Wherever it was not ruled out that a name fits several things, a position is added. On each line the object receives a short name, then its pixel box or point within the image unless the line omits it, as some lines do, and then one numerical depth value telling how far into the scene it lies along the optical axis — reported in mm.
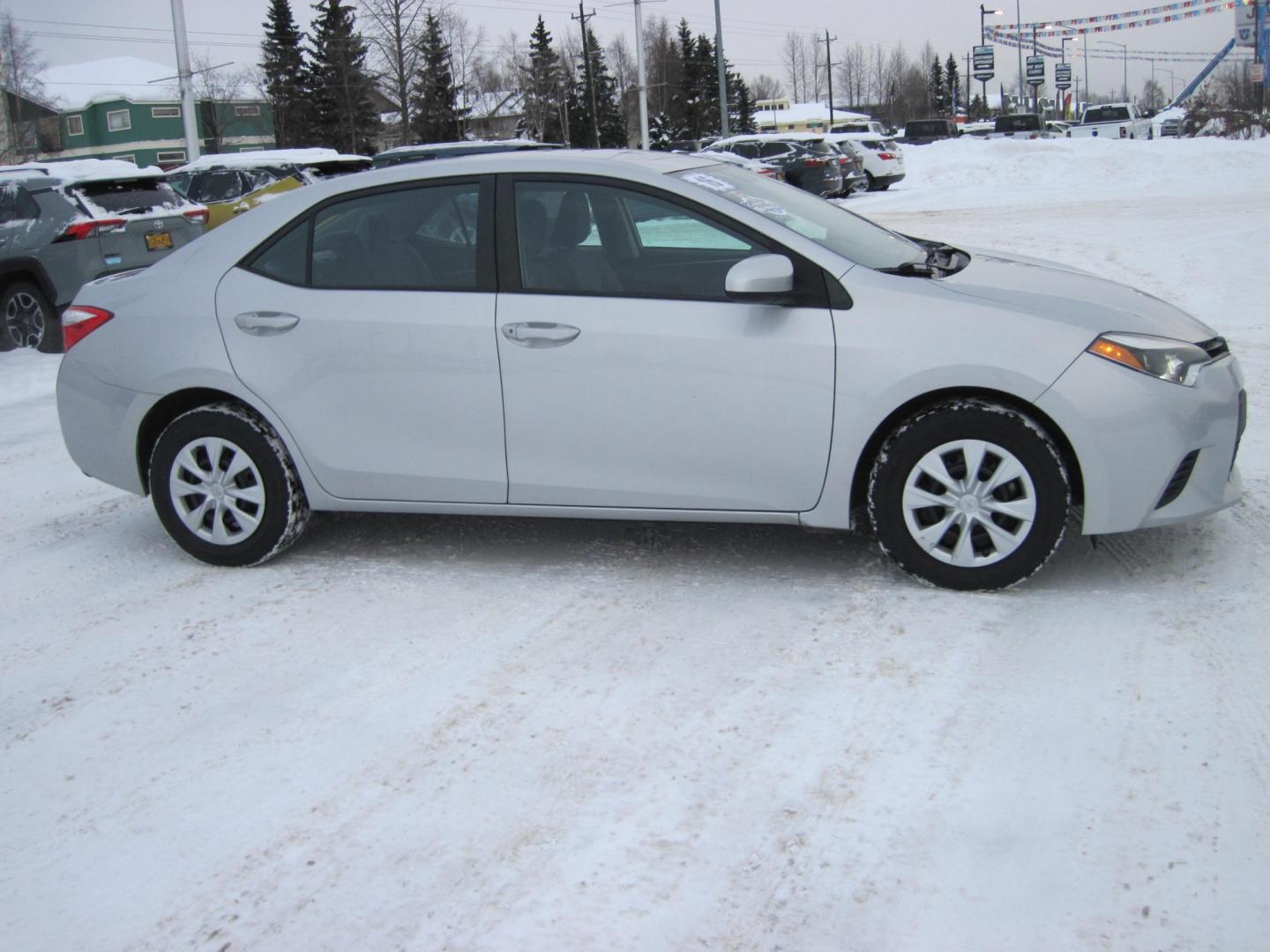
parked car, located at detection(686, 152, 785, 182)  23883
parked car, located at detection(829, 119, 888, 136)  70000
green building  79062
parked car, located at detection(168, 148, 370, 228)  18047
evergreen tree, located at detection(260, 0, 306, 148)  63281
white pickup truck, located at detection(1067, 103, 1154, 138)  53281
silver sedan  4223
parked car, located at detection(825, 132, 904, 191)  31766
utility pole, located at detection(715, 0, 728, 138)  51844
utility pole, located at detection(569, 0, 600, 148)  71169
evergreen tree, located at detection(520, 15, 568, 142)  73375
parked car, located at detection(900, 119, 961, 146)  58781
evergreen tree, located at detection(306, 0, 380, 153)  61969
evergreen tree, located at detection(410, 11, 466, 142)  63188
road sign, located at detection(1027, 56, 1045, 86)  77438
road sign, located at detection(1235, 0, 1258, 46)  59312
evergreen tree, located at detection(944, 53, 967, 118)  131300
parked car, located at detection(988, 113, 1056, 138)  54281
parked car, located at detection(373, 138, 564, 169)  18688
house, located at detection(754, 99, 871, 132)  98625
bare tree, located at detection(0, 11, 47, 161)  63469
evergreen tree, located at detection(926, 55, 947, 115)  131288
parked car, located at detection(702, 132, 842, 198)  27078
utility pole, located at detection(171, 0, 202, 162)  27094
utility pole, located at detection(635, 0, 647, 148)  48312
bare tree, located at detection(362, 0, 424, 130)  55875
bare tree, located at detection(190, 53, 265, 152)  71625
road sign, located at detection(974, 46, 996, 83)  79188
